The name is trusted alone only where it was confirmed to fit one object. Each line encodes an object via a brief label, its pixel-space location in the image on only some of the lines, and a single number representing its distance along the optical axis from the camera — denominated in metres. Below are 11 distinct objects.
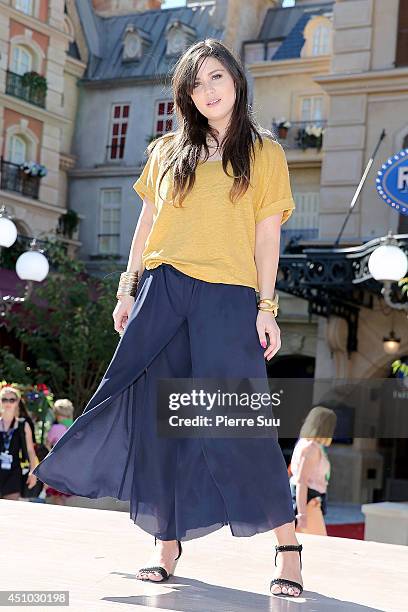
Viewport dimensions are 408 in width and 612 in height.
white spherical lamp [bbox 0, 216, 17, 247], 11.70
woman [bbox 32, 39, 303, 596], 3.91
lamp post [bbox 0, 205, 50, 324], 12.63
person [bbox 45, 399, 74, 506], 10.87
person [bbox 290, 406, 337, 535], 8.36
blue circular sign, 7.96
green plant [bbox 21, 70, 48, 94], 29.05
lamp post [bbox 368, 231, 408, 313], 12.05
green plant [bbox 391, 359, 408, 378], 10.08
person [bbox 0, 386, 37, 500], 9.58
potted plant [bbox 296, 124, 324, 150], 27.66
